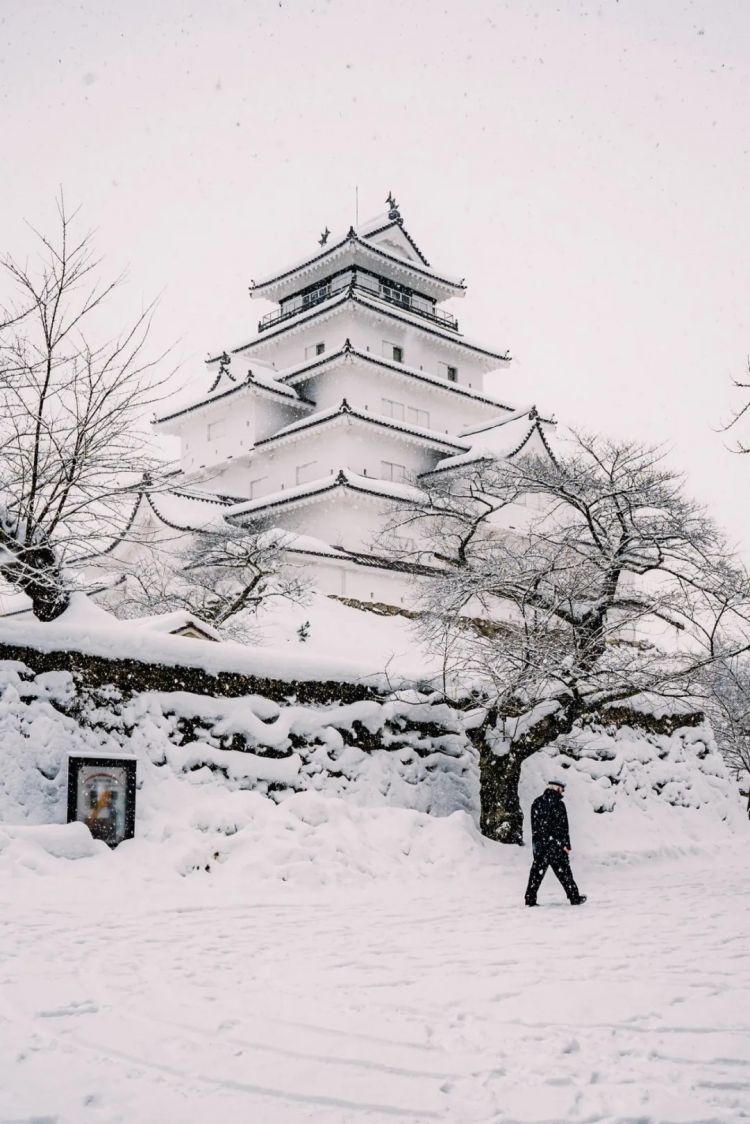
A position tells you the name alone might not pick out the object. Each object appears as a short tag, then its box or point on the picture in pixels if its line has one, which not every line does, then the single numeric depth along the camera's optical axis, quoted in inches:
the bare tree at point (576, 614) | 557.3
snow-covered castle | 1348.4
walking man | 418.0
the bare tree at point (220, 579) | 911.0
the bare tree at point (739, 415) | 330.5
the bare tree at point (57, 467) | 501.4
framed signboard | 429.4
